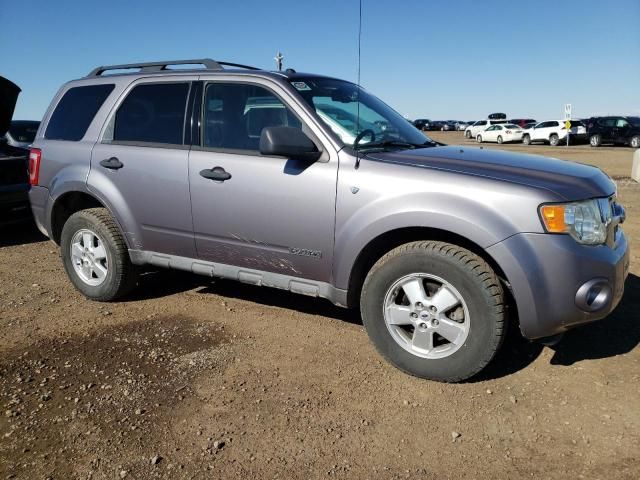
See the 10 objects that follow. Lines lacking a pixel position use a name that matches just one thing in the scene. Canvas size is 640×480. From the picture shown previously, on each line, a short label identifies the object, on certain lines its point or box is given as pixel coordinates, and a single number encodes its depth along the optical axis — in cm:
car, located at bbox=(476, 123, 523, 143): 3519
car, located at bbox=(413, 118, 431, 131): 6301
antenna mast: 369
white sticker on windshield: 377
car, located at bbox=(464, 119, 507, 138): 3838
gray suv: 293
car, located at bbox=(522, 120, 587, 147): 3088
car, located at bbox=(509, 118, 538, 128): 4600
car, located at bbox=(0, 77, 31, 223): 677
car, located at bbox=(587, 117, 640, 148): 2694
